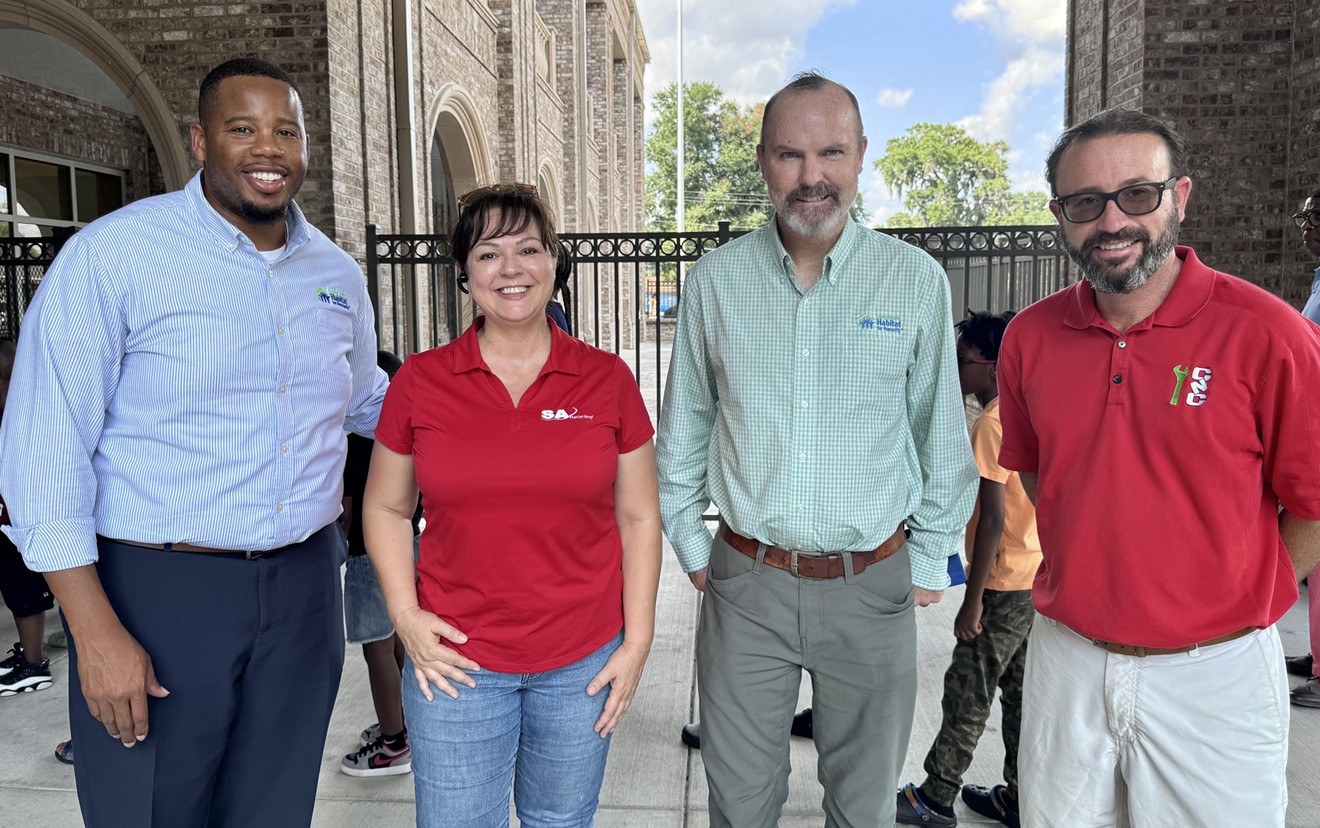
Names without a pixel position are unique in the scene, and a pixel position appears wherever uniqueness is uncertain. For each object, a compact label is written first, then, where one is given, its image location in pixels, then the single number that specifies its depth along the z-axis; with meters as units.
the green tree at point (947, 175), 69.69
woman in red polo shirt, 2.07
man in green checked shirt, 2.39
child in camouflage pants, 3.00
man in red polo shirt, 1.93
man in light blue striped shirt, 1.99
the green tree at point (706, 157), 60.72
